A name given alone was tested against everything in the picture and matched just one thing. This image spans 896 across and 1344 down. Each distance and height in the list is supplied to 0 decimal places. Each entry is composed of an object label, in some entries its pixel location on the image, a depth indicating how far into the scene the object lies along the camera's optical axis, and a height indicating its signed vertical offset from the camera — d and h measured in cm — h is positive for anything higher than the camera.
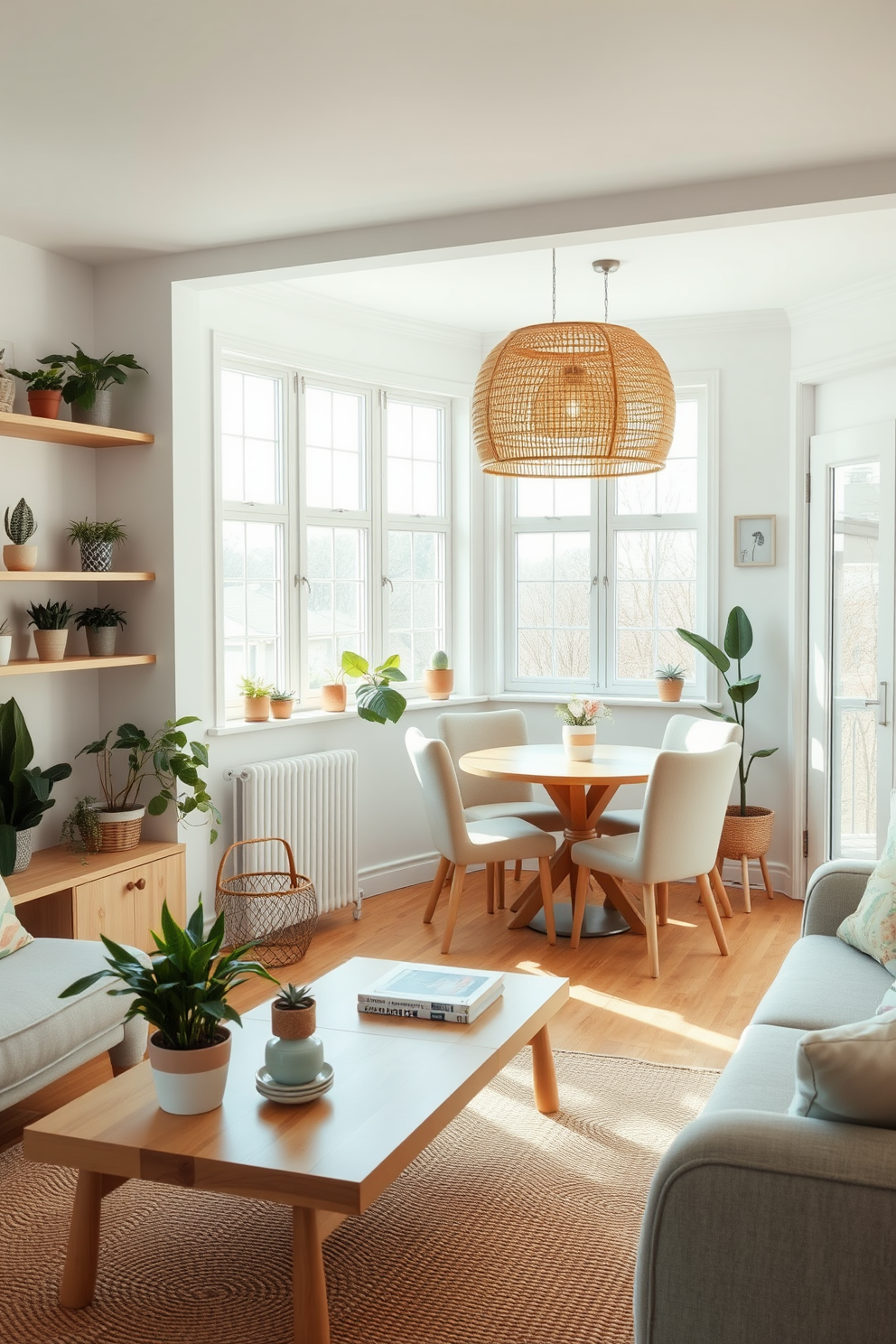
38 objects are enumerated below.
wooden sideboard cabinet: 368 -88
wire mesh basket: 441 -112
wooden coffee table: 202 -94
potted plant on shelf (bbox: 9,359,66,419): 391 +78
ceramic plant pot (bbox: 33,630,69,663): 392 -7
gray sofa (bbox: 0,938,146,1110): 272 -98
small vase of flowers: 498 -45
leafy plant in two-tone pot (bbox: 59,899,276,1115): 220 -74
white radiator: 467 -80
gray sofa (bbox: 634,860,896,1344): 158 -85
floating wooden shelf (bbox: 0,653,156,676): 371 -13
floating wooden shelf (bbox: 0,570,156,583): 368 +16
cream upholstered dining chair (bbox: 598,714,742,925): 493 -53
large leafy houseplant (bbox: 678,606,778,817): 540 -13
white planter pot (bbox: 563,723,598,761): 498 -50
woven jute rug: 222 -132
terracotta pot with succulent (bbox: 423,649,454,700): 582 -27
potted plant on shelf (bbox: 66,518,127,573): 414 +30
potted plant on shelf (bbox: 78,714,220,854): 408 -55
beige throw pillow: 166 -64
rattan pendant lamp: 394 +77
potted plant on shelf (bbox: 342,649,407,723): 514 -30
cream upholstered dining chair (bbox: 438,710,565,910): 518 -75
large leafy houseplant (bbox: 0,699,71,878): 369 -50
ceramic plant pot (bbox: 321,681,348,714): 523 -33
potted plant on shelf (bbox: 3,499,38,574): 377 +29
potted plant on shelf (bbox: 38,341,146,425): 405 +86
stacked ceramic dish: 226 -91
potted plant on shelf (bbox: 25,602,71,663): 392 -1
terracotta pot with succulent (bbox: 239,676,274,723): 484 -32
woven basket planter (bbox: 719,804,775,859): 532 -97
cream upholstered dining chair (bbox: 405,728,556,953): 447 -84
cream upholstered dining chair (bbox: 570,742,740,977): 421 -76
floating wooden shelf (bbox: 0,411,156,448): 373 +65
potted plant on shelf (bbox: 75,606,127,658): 419 -1
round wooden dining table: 473 -76
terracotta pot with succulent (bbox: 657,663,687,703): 576 -29
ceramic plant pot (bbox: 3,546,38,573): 377 +22
